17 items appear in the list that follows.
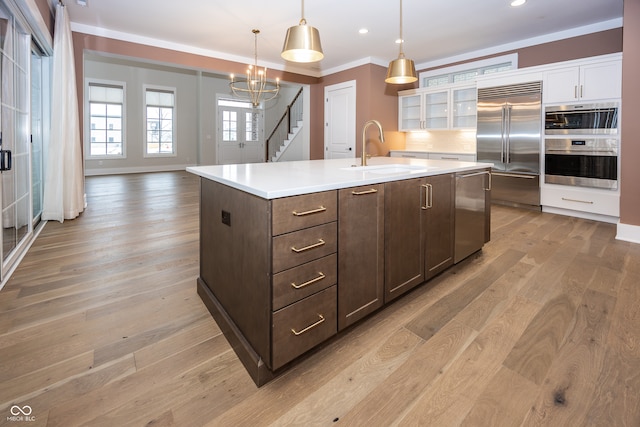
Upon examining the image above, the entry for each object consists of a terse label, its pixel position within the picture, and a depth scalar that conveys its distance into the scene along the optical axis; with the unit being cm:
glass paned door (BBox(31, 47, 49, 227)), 389
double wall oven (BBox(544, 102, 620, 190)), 424
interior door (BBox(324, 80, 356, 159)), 684
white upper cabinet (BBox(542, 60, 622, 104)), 422
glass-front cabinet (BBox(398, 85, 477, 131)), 599
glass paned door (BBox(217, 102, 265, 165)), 1127
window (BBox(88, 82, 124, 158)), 919
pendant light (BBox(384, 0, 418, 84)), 312
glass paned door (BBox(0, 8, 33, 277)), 269
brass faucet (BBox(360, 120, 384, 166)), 238
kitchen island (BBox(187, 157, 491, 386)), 145
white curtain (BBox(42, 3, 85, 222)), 419
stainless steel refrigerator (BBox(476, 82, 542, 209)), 496
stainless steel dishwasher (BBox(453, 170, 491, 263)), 267
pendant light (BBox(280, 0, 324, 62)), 236
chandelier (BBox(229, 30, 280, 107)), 518
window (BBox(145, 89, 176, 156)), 1009
